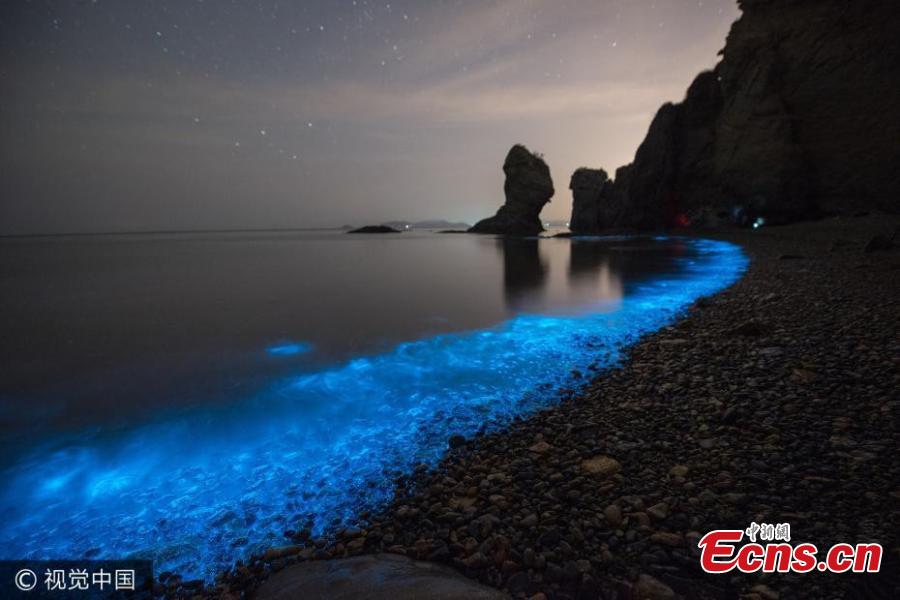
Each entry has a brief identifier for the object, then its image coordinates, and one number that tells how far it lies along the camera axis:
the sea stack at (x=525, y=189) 111.75
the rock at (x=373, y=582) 2.88
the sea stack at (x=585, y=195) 102.54
